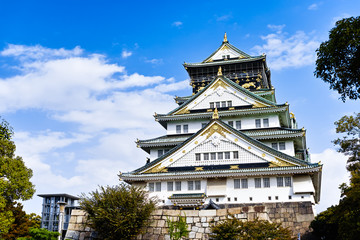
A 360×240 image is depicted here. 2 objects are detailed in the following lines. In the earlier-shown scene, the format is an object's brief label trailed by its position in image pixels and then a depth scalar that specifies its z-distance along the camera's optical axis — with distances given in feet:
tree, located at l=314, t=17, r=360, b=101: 48.73
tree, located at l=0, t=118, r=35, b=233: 100.63
